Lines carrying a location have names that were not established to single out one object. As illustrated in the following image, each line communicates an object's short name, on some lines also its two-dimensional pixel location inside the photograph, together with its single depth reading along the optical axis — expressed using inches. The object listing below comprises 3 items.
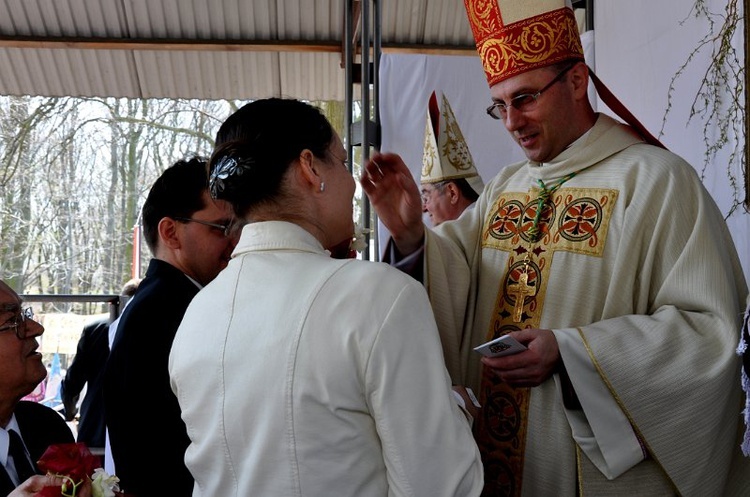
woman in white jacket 51.5
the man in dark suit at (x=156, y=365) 78.4
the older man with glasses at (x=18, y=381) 84.2
